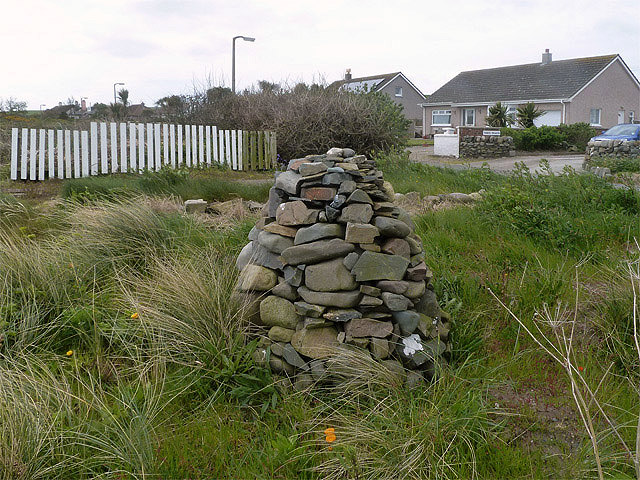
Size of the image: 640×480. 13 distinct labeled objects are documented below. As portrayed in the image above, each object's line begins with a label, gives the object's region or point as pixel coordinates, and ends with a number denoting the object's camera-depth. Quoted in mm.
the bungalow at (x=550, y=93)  34312
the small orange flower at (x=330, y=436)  2551
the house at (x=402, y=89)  49147
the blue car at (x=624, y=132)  20922
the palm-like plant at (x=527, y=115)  29344
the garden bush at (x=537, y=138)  23859
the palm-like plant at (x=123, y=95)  41062
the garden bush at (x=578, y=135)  25594
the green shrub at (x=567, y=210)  5230
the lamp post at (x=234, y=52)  19859
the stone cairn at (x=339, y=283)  3225
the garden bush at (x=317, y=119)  13570
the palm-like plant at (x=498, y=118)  29688
